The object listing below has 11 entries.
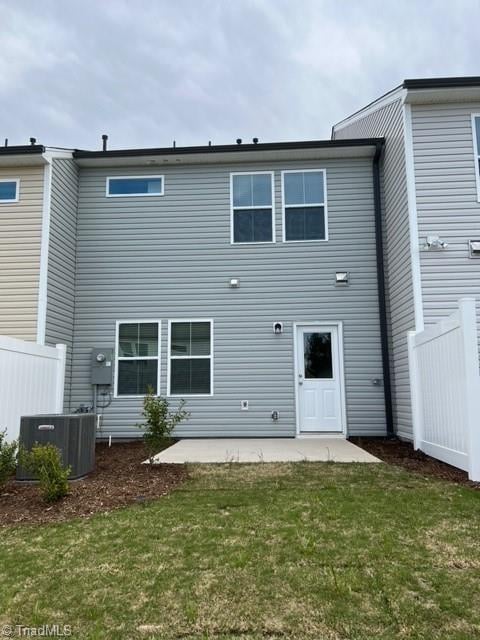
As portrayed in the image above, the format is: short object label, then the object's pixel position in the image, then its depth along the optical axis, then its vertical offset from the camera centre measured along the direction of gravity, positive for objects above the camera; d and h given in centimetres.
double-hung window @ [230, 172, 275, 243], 869 +331
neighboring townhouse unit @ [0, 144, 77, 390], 760 +236
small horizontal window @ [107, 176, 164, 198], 893 +383
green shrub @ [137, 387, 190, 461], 595 -54
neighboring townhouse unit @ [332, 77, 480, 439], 696 +280
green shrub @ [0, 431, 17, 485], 444 -74
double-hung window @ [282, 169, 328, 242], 862 +332
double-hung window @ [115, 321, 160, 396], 844 +48
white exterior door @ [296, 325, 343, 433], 818 +8
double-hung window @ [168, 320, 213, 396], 836 +47
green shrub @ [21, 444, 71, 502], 412 -80
